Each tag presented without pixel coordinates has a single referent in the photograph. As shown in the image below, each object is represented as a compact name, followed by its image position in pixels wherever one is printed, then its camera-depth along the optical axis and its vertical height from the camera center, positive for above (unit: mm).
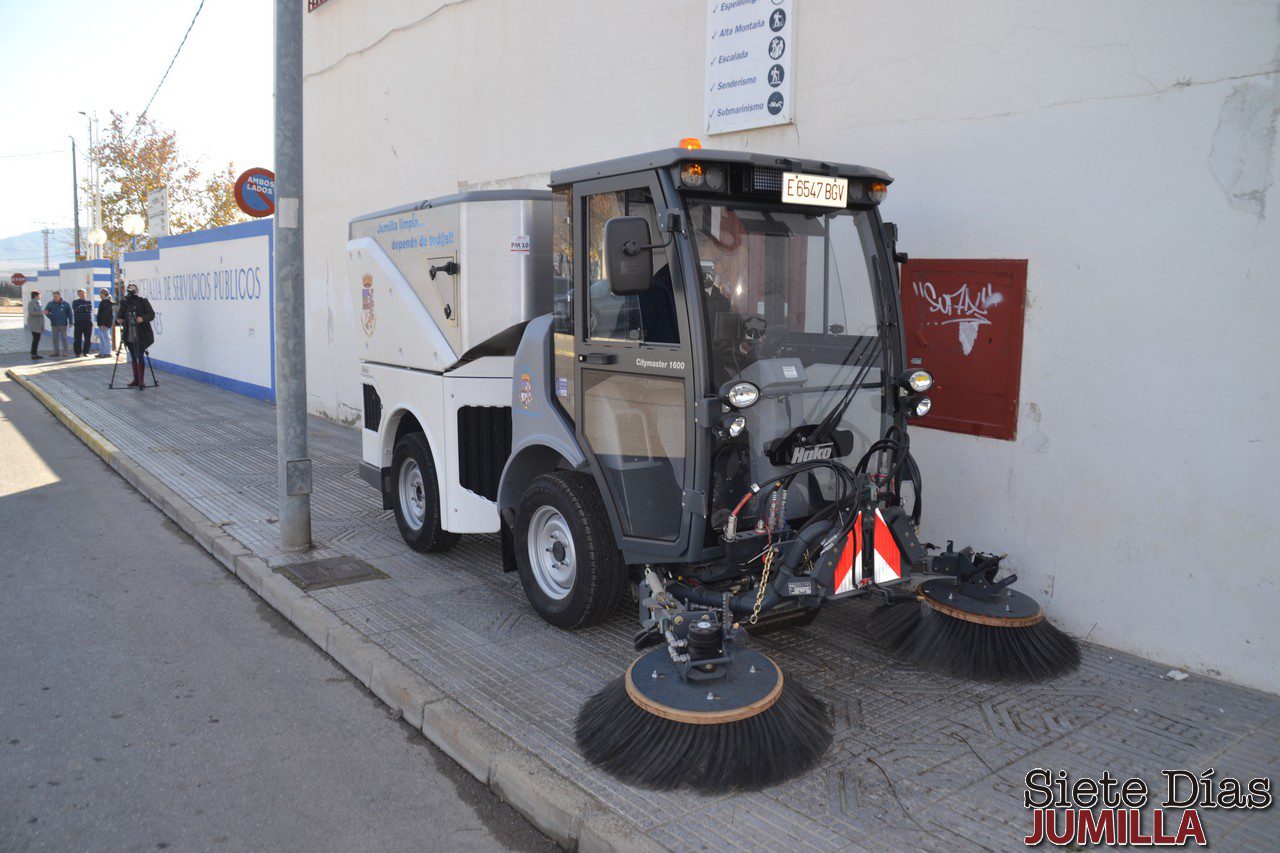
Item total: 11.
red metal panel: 5410 -54
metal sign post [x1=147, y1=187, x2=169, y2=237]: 21172 +2262
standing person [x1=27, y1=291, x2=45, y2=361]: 25747 -481
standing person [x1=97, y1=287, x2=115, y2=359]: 21562 -88
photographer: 16469 -236
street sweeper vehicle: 3793 -673
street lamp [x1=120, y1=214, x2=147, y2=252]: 22294 +2047
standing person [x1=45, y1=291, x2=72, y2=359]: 24703 -268
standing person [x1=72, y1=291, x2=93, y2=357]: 24250 -345
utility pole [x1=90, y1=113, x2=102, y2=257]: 31891 +3814
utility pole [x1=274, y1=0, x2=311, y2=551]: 6363 +302
